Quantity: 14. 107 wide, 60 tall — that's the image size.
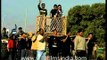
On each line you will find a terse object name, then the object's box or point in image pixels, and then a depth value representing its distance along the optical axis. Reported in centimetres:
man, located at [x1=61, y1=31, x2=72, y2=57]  1727
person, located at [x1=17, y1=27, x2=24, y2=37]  1909
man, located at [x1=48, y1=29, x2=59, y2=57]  1741
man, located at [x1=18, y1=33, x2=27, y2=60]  1827
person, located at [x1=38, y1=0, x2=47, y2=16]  1955
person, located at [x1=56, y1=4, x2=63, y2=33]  1977
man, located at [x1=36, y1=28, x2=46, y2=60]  1633
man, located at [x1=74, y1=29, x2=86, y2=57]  1700
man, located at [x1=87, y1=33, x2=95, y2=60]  1769
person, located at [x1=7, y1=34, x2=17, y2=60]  1850
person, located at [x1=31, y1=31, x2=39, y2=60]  1663
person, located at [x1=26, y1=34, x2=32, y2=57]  1857
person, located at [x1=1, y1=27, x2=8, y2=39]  1872
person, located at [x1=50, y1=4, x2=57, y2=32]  1997
